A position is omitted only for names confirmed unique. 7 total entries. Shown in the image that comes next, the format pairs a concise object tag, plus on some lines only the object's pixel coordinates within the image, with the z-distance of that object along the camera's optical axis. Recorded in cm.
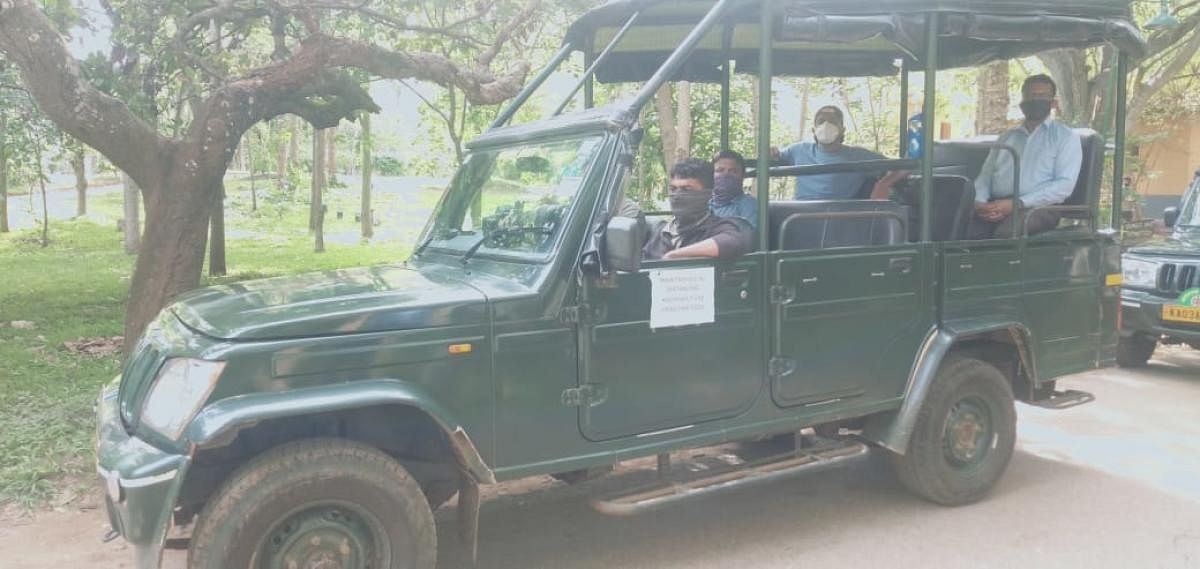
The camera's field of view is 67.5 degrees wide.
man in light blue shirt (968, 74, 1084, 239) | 540
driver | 412
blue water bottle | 570
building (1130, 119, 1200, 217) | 2531
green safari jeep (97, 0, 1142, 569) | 320
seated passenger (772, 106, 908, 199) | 604
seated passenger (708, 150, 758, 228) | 509
